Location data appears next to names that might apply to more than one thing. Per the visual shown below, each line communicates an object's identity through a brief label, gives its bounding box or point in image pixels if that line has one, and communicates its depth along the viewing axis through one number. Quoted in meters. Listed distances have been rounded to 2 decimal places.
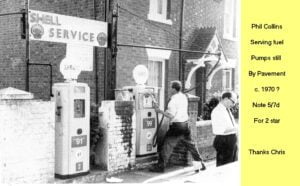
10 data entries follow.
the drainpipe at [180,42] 11.87
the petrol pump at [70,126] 6.68
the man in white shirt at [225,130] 6.67
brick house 10.10
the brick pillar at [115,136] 7.34
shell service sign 6.53
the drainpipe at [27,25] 6.46
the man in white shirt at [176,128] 7.70
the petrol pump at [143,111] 8.05
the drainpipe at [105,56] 9.83
